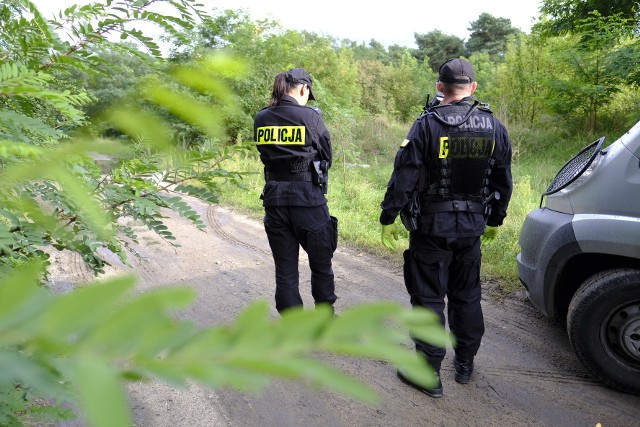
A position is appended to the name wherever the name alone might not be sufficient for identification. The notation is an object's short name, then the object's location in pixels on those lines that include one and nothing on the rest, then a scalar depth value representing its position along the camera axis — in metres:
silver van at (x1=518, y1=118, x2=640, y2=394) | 2.49
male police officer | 2.60
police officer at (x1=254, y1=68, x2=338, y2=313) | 3.07
